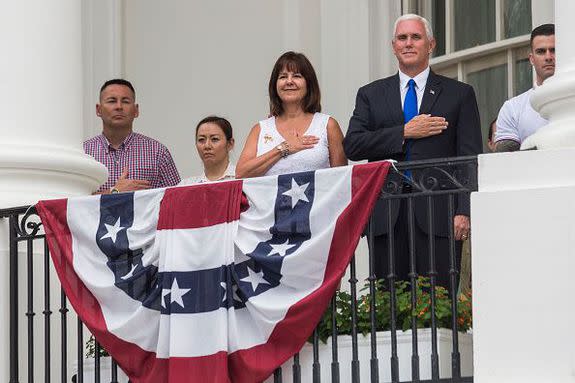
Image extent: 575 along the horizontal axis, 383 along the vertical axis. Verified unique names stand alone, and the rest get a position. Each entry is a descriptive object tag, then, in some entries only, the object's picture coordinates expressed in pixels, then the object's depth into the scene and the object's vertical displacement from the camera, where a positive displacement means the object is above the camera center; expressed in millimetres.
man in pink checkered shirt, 21577 +500
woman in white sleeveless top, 18817 +515
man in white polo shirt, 18918 +637
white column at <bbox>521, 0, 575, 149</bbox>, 16623 +618
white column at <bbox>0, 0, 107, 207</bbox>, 19964 +693
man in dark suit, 18076 +502
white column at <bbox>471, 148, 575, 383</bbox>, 15896 -218
